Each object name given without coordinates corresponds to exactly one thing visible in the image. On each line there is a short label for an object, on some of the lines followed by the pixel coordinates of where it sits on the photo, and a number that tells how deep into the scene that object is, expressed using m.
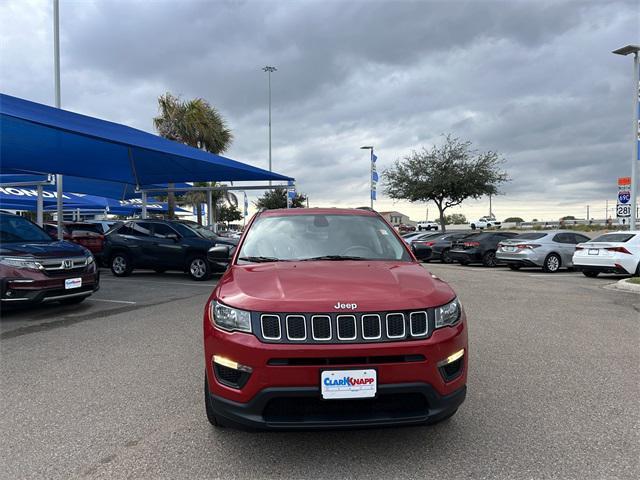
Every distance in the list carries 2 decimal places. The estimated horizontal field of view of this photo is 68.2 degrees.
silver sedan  16.27
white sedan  13.05
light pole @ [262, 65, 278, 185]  41.56
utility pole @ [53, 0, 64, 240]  15.36
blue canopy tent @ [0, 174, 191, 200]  17.53
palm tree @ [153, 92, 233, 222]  24.33
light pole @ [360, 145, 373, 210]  24.55
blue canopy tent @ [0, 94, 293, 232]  9.37
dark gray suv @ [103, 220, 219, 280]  13.11
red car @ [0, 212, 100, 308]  7.37
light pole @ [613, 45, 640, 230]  15.34
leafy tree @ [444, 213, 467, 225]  108.12
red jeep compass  2.69
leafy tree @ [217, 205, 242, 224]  74.70
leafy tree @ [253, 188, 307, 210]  54.06
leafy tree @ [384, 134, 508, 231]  29.86
